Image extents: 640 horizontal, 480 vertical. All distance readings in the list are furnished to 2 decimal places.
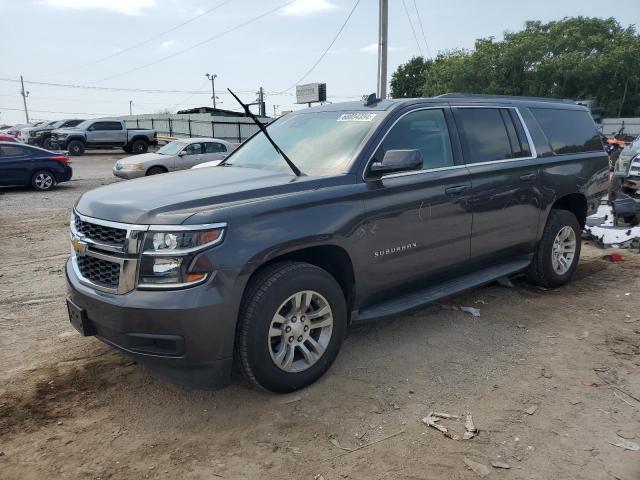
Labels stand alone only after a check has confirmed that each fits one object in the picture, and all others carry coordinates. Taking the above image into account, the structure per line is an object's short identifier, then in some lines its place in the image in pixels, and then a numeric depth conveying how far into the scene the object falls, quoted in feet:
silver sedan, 52.47
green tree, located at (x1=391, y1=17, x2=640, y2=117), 143.43
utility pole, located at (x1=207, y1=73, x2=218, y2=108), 251.19
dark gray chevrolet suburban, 9.71
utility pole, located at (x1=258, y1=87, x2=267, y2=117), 123.89
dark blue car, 47.65
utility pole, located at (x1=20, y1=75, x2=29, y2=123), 314.41
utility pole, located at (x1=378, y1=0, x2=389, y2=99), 53.88
